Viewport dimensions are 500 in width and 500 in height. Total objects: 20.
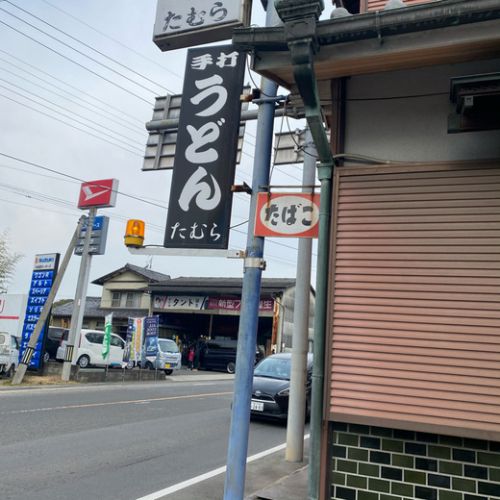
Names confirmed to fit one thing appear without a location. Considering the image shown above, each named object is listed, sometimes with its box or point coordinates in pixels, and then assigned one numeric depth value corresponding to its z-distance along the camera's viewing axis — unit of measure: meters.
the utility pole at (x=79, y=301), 16.98
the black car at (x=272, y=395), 10.46
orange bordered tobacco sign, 4.44
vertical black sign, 4.87
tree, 29.78
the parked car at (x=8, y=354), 17.08
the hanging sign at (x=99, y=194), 18.31
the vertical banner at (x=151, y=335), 21.42
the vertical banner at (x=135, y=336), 21.00
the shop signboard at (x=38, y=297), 17.61
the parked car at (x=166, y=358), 23.16
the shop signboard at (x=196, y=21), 5.19
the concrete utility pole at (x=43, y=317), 15.61
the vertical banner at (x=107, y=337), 19.03
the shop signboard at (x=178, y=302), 32.75
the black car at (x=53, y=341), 22.20
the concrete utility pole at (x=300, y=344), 7.25
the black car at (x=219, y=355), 30.18
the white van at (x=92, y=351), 21.42
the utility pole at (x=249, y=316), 4.13
